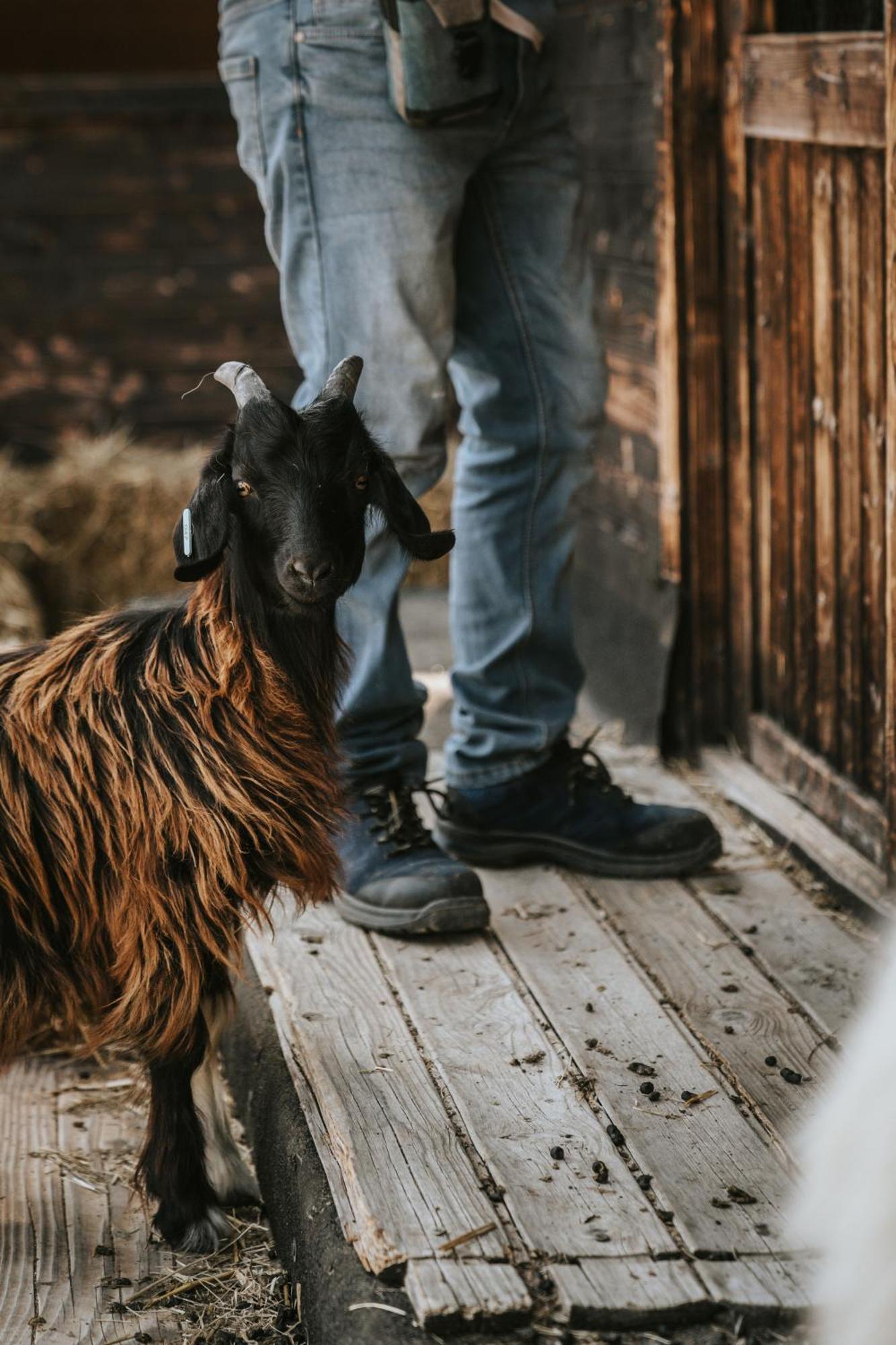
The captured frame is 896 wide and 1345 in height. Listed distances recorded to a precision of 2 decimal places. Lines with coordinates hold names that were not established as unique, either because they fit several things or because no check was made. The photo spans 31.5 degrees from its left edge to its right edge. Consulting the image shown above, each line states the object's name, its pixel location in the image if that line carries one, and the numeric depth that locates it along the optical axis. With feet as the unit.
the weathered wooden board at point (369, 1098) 7.61
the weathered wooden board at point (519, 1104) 7.57
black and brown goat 8.41
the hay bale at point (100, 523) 24.49
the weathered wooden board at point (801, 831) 11.09
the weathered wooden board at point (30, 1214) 8.31
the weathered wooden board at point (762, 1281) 7.01
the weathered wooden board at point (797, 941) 9.89
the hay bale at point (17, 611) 18.75
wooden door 10.99
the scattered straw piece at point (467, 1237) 7.38
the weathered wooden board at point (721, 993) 8.89
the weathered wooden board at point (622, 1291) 6.95
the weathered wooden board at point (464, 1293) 6.93
